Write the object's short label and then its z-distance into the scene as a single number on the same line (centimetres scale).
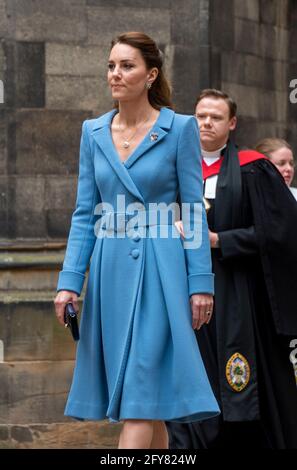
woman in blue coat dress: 993
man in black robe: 1293
